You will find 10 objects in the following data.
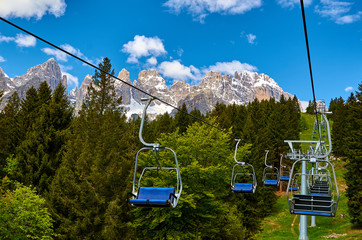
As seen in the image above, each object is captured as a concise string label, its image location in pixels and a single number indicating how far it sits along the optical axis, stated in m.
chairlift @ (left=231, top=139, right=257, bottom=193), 19.52
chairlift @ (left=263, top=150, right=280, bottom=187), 26.26
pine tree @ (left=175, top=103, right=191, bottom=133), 69.89
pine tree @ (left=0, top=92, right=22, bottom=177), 39.98
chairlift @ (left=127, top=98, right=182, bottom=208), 9.52
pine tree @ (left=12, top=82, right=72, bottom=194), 35.59
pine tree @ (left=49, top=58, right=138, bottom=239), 29.42
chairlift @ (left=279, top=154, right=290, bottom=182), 31.77
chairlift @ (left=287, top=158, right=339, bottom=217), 11.10
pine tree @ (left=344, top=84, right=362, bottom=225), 33.84
